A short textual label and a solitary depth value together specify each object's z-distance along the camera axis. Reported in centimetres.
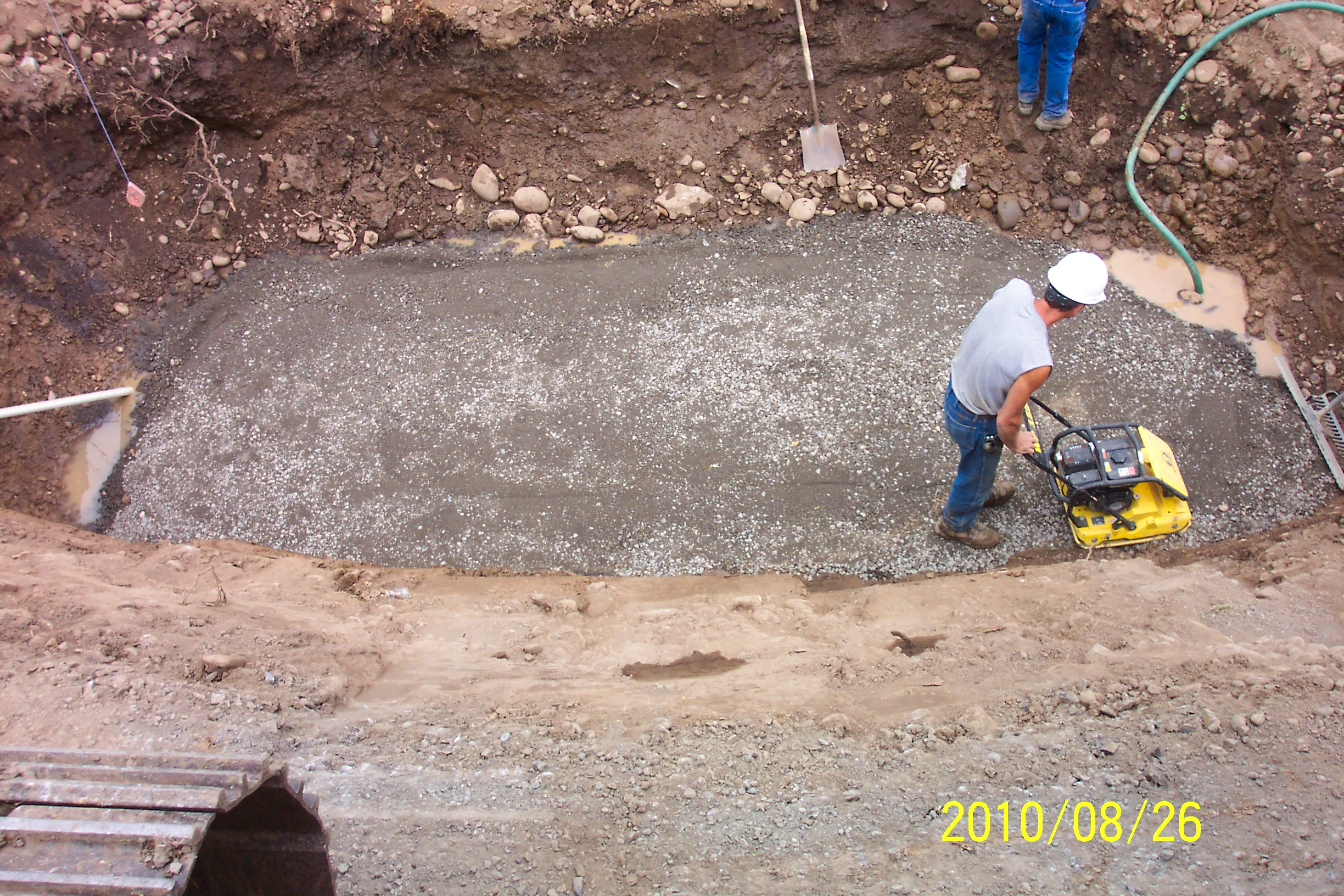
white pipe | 534
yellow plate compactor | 429
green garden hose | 542
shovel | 653
